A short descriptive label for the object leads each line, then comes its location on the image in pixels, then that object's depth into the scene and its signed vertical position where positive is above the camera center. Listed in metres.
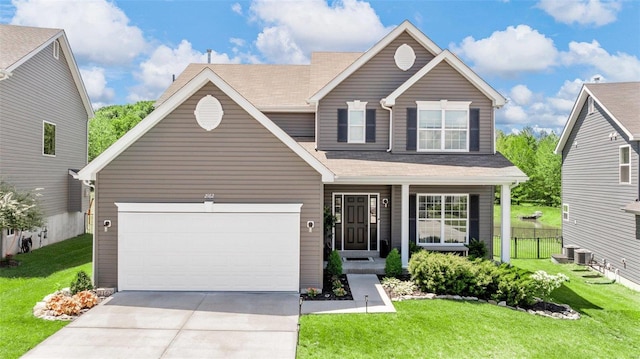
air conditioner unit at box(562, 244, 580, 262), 16.11 -2.79
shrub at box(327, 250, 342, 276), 10.85 -2.29
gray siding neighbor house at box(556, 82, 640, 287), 13.08 +0.43
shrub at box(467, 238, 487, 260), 12.00 -2.01
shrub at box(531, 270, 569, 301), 9.27 -2.35
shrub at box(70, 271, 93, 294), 9.23 -2.42
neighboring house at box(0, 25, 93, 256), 13.63 +2.48
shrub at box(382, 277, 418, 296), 9.64 -2.64
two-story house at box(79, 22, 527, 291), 9.62 +0.30
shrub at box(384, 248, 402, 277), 11.00 -2.30
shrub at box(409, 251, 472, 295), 9.51 -2.25
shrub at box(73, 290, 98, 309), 8.47 -2.58
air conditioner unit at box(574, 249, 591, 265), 15.56 -2.90
